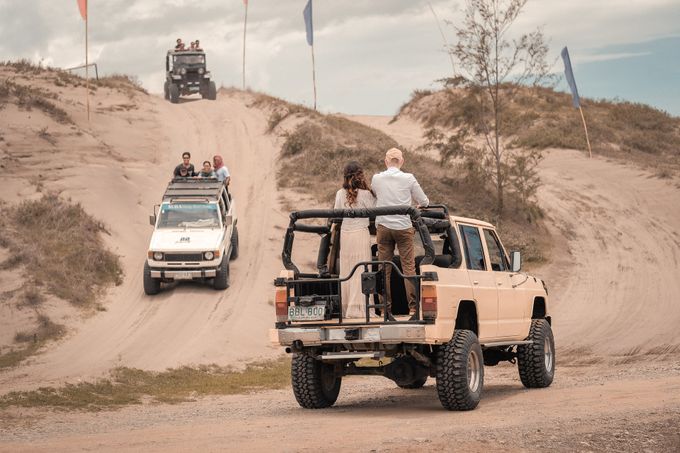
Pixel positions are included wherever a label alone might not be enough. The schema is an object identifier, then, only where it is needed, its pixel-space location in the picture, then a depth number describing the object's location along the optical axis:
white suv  23.48
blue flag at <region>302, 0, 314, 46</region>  42.19
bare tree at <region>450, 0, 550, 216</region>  32.22
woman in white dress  11.53
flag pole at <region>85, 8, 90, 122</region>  36.25
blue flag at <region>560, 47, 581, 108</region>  40.07
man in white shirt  11.59
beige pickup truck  11.20
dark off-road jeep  46.22
